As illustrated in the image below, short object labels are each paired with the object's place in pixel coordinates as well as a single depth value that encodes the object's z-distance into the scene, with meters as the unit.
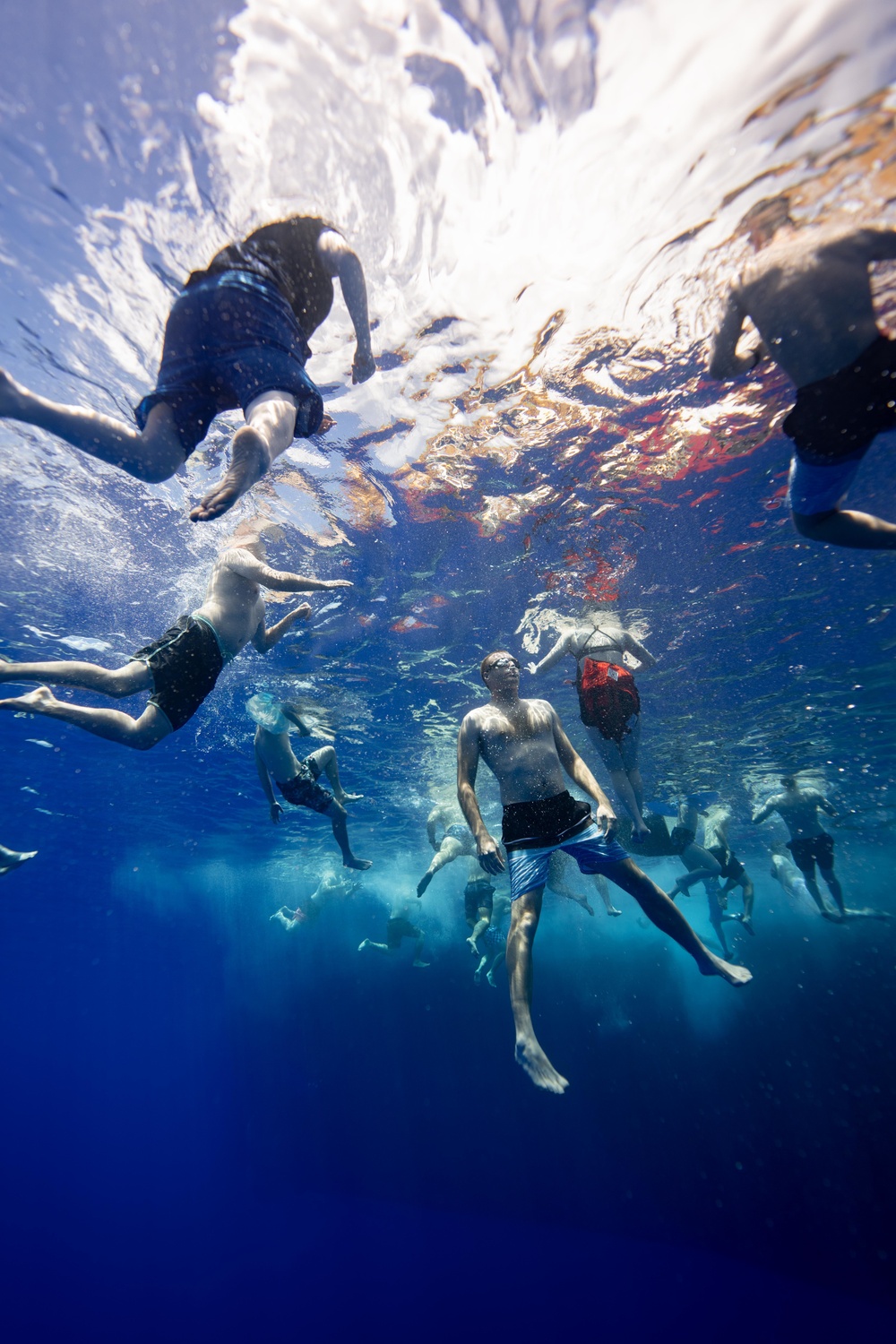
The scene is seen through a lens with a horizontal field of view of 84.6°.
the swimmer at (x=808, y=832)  13.70
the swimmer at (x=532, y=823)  4.07
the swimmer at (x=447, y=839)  14.02
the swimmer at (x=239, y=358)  2.94
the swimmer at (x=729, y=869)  13.24
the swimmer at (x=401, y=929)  20.26
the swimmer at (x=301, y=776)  8.86
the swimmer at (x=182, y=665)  3.69
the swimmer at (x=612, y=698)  7.38
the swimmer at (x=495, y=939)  13.98
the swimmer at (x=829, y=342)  2.83
